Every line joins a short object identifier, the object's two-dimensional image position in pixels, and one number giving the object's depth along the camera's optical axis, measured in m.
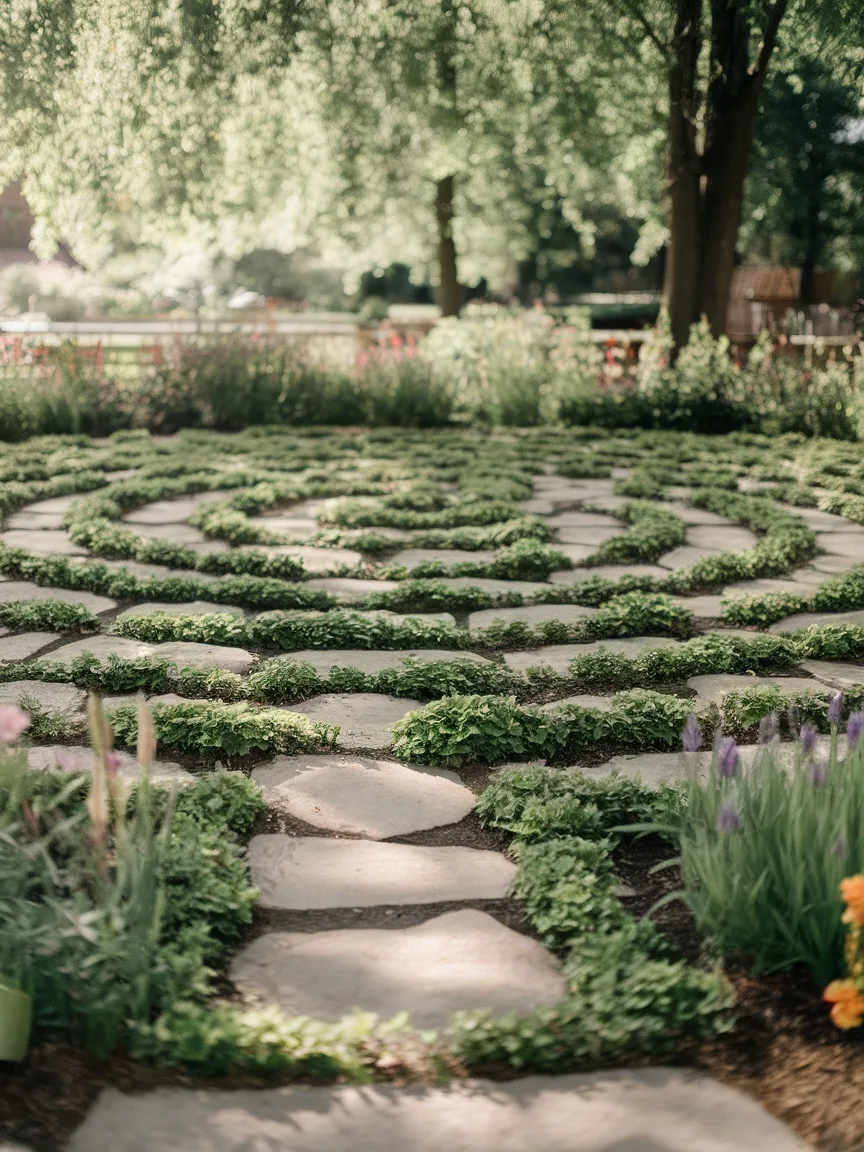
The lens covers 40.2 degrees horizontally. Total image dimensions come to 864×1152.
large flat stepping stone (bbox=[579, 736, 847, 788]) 2.93
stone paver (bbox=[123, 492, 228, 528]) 6.48
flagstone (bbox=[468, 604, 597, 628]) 4.44
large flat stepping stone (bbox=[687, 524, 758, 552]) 5.86
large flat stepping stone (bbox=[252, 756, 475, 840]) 2.74
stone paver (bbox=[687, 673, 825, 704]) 3.58
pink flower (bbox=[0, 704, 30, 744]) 1.78
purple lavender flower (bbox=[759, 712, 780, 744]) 2.19
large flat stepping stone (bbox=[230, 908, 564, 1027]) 2.00
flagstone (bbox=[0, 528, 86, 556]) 5.61
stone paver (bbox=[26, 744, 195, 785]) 2.81
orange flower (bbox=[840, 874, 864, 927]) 1.80
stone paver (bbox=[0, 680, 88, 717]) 3.33
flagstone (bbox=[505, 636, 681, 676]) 3.93
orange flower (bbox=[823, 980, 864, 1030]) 1.84
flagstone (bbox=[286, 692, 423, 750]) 3.25
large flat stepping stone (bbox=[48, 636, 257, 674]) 3.87
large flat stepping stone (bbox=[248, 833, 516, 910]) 2.39
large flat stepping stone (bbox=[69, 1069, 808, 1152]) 1.64
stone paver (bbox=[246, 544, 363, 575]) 5.32
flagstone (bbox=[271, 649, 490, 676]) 3.88
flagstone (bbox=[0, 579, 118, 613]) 4.64
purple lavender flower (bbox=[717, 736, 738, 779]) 2.18
